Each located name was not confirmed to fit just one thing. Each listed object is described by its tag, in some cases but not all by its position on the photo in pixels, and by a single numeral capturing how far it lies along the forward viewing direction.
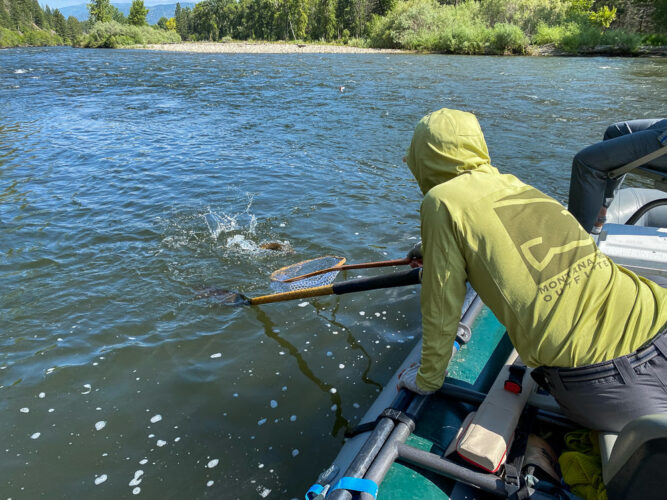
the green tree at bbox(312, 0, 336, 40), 84.50
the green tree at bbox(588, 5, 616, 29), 47.41
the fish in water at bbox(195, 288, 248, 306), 5.08
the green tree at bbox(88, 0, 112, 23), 110.75
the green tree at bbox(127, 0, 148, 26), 101.72
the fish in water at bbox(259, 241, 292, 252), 6.30
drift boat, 1.55
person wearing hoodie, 1.84
